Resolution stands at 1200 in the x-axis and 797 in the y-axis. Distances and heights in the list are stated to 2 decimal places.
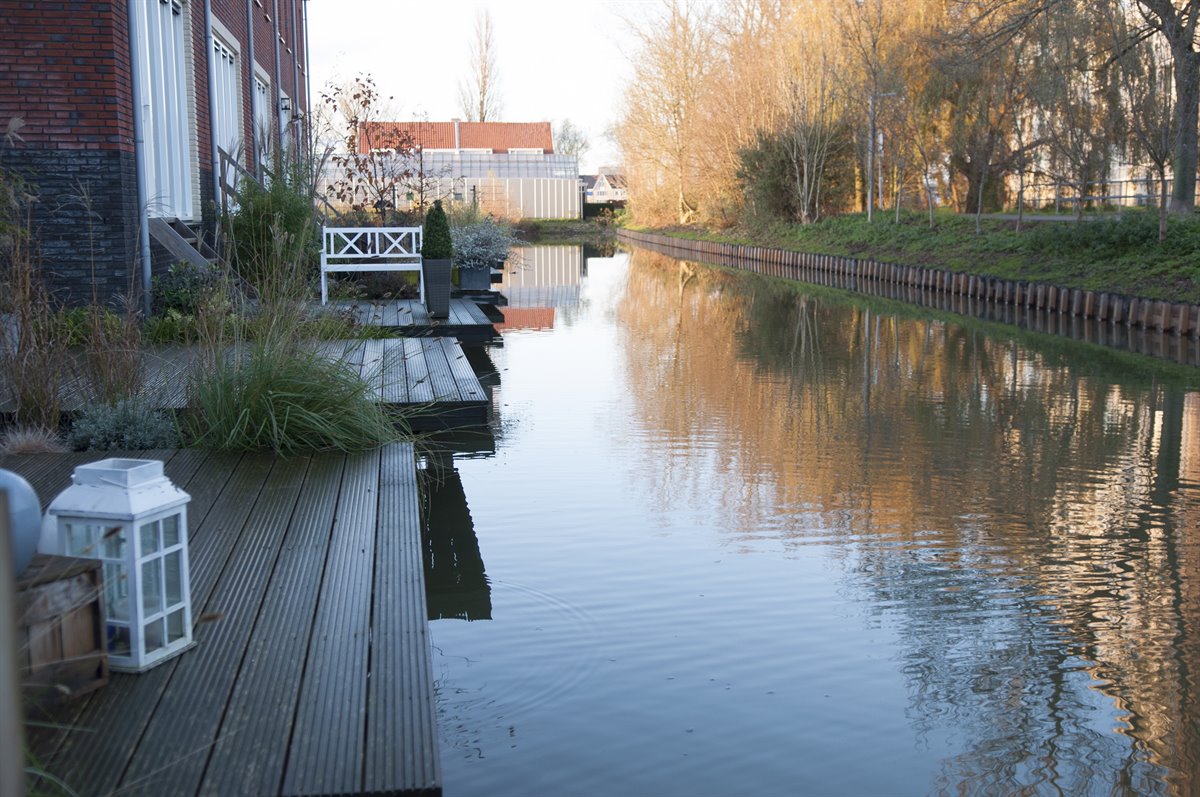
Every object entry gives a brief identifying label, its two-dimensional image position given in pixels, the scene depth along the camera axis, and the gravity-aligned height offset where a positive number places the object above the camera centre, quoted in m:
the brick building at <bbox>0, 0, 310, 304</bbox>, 8.57 +0.77
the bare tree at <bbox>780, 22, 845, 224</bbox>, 29.81 +2.96
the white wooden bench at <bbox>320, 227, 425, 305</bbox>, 10.99 -0.12
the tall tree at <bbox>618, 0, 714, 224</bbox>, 41.62 +4.73
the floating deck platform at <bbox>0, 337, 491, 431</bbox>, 5.69 -0.76
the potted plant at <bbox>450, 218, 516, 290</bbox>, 16.30 -0.20
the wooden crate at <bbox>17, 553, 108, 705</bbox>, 2.38 -0.77
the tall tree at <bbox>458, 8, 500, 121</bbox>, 57.41 +6.63
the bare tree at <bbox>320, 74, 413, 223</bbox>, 15.17 +1.22
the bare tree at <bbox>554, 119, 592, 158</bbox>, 73.75 +6.07
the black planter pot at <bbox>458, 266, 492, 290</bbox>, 16.28 -0.52
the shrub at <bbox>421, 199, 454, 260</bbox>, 13.18 +0.02
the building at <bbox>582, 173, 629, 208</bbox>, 77.75 +3.43
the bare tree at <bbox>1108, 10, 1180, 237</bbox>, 16.00 +1.74
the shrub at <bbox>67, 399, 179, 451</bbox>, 5.21 -0.81
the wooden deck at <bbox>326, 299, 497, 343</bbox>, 9.58 -0.67
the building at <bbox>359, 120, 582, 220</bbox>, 42.78 +2.88
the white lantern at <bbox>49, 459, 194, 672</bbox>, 2.62 -0.65
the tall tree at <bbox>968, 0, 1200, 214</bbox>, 16.50 +2.91
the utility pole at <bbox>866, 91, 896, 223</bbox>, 25.89 +1.91
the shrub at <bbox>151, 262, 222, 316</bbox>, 9.06 -0.35
